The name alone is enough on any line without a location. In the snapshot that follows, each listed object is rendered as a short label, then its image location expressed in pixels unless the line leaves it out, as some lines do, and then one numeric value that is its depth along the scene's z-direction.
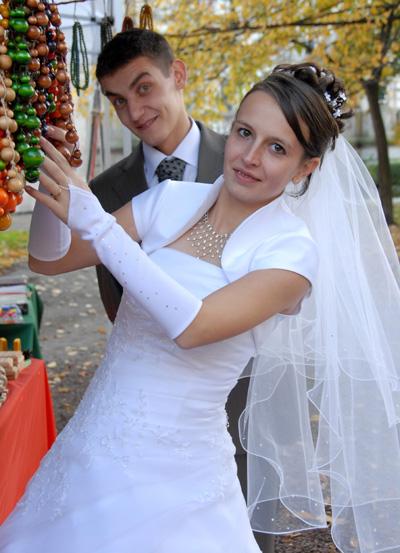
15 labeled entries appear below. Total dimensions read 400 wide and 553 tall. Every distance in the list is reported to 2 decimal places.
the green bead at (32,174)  1.47
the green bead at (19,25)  1.44
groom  2.77
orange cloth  2.96
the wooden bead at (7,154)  1.36
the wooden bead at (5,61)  1.39
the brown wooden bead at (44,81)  1.57
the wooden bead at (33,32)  1.48
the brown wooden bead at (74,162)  1.71
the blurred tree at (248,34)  7.82
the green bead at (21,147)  1.44
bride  1.66
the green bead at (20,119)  1.44
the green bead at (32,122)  1.46
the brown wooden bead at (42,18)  1.52
